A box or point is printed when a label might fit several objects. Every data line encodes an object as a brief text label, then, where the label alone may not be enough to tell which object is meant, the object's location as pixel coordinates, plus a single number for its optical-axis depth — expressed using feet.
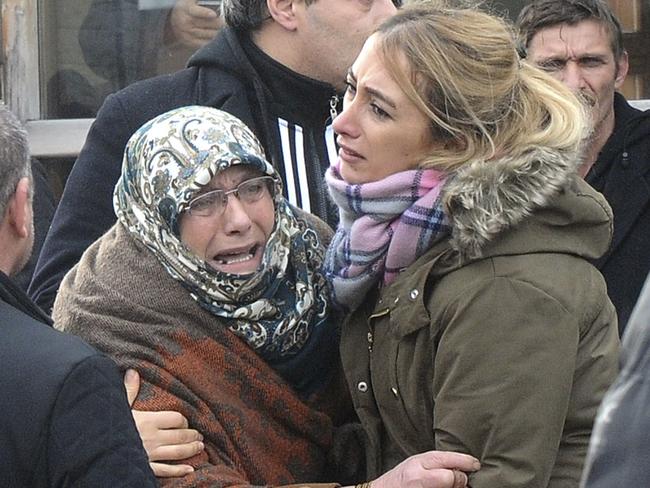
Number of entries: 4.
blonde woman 14.74
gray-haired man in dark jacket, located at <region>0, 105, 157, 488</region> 13.04
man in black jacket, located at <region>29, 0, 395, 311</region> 20.47
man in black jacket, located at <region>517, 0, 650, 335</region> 24.31
